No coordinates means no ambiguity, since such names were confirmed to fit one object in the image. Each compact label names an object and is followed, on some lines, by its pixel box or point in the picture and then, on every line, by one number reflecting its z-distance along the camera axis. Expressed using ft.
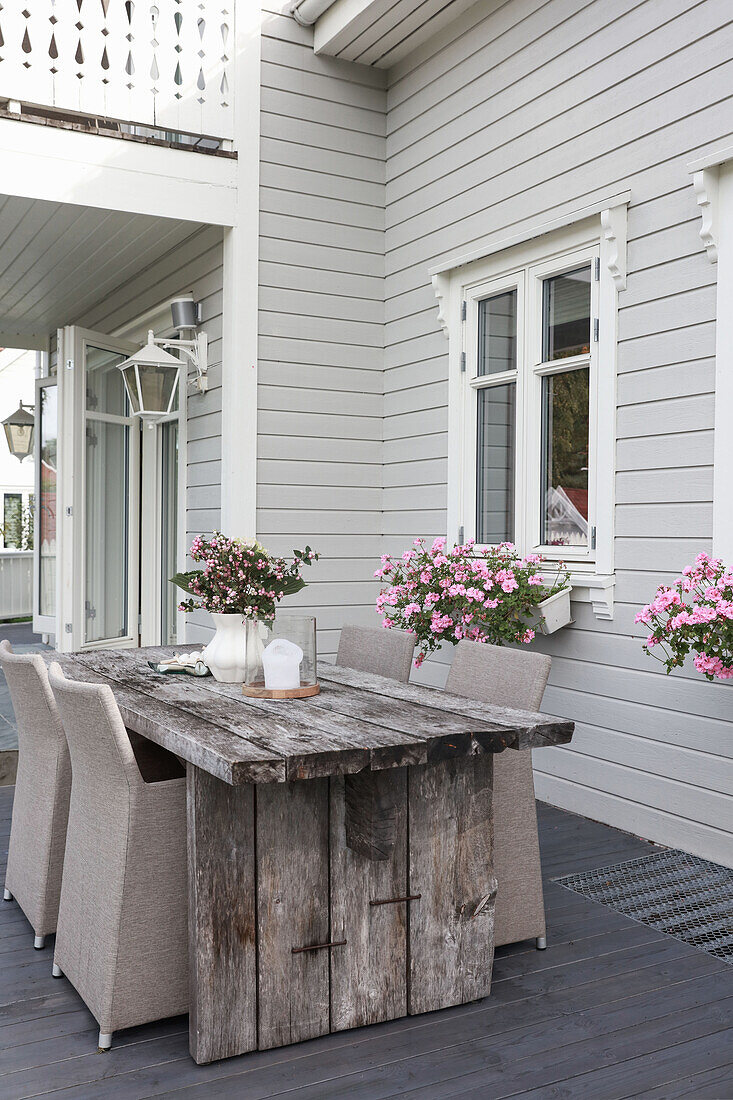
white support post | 15.49
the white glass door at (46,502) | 24.02
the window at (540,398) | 12.35
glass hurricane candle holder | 8.52
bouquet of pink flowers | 9.24
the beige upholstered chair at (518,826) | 8.57
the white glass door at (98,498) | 18.63
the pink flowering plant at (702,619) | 9.60
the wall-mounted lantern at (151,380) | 16.05
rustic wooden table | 6.93
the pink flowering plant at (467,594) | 12.60
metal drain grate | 9.21
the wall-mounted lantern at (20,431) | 30.68
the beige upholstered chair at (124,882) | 7.10
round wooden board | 8.56
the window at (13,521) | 47.66
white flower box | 12.57
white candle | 8.51
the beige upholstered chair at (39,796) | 8.76
